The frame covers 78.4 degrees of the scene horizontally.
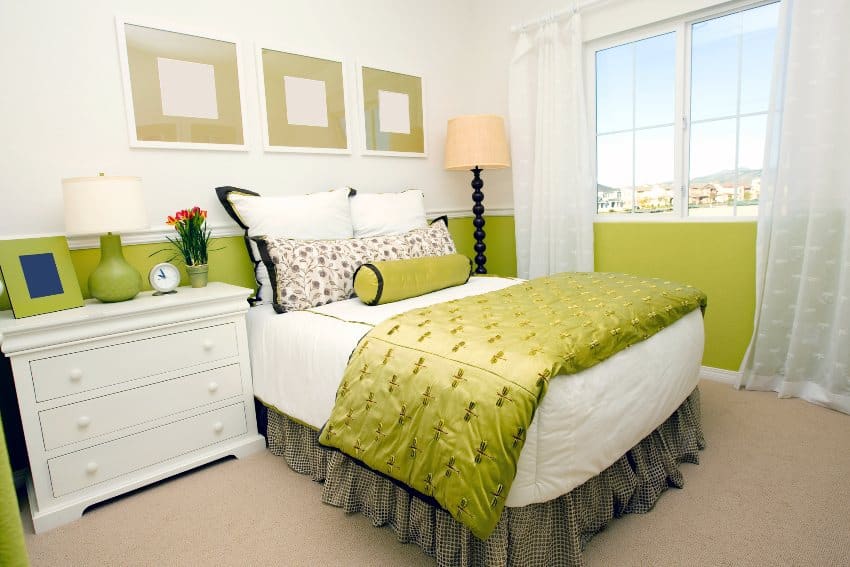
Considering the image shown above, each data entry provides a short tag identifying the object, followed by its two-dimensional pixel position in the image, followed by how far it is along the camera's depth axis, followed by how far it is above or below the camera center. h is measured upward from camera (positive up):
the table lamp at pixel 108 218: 1.97 +0.00
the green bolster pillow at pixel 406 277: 2.26 -0.32
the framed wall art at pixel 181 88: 2.35 +0.60
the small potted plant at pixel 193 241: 2.38 -0.12
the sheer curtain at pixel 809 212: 2.39 -0.09
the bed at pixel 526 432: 1.42 -0.69
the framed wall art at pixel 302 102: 2.78 +0.60
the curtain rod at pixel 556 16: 3.09 +1.15
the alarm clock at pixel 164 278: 2.25 -0.27
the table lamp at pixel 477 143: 3.33 +0.40
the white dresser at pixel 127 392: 1.81 -0.66
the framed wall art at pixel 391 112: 3.22 +0.61
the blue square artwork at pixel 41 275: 1.94 -0.20
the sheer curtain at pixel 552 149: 3.24 +0.34
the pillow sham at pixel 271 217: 2.55 -0.02
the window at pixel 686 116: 2.76 +0.47
